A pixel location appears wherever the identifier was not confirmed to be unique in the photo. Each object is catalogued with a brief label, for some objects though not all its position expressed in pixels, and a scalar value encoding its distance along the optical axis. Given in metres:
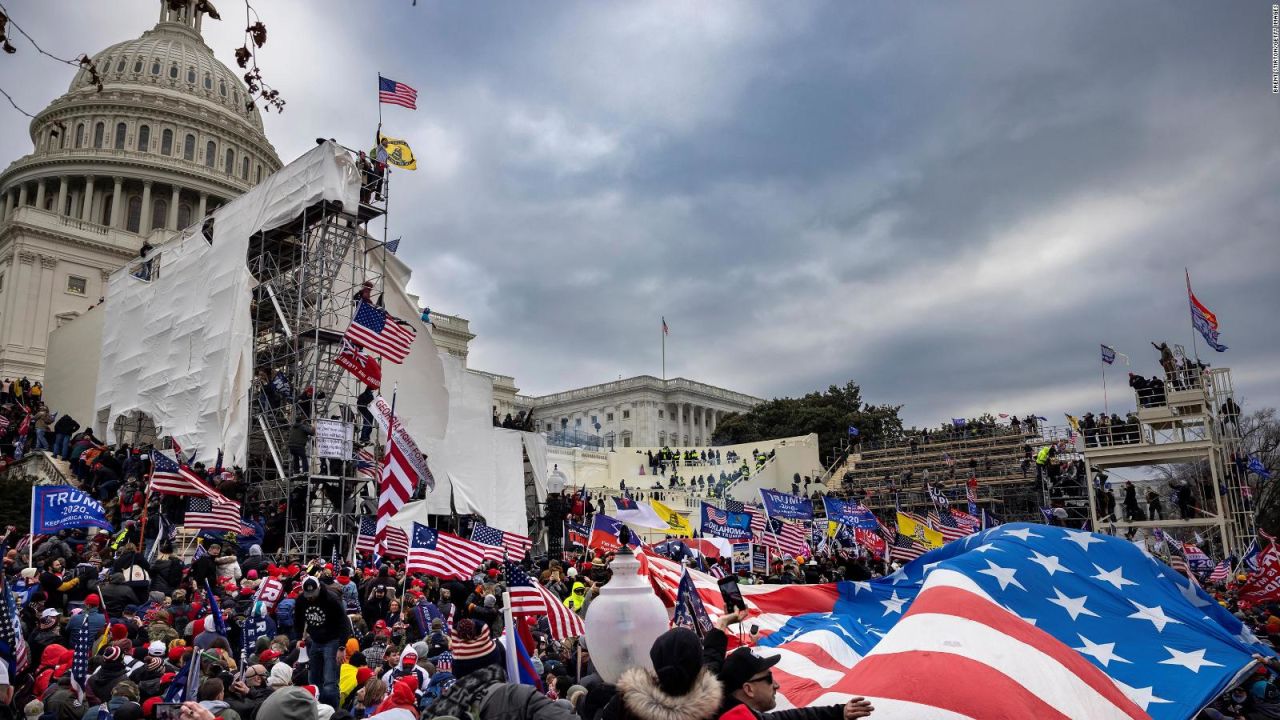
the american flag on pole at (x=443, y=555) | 11.19
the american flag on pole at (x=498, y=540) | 14.15
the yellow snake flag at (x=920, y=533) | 20.22
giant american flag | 5.98
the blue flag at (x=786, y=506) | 21.73
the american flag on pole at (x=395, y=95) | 25.97
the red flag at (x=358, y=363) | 18.38
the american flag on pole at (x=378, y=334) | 18.72
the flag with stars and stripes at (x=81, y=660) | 7.22
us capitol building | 55.94
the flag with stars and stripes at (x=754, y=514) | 20.56
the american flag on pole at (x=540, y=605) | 8.22
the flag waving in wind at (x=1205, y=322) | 27.81
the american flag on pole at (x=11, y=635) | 6.65
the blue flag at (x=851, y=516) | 21.72
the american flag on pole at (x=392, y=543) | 14.59
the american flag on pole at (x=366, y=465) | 24.23
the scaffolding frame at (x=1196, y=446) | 26.94
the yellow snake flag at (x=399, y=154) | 27.67
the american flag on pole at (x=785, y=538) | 19.62
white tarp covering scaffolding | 24.67
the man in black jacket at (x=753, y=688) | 3.78
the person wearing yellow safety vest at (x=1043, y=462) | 34.03
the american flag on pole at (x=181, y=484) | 14.63
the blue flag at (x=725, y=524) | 20.86
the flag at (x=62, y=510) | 11.42
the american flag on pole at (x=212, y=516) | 14.20
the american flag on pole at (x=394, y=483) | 13.95
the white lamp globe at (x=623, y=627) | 4.24
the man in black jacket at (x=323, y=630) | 8.91
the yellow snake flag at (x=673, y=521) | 22.95
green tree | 68.00
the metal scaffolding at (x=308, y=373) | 22.56
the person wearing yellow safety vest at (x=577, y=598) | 11.79
